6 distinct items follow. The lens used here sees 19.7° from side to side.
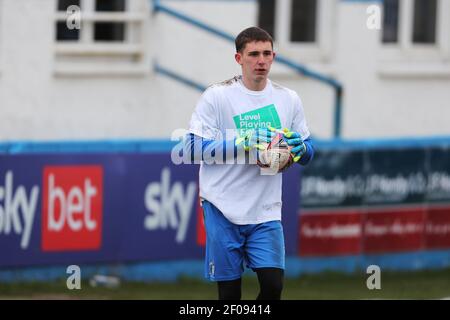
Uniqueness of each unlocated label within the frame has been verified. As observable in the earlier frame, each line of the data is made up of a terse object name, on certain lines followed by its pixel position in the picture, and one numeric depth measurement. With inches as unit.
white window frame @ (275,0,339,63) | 636.7
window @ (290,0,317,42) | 645.3
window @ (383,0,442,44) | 666.2
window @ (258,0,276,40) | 632.4
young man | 333.7
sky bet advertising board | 471.2
